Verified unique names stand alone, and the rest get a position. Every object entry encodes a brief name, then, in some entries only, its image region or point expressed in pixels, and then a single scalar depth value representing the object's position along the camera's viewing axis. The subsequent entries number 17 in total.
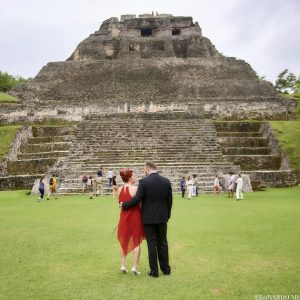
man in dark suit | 5.90
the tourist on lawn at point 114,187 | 16.94
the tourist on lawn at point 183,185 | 16.89
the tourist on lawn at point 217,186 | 17.28
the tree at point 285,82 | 44.03
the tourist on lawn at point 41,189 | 16.20
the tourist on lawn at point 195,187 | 16.97
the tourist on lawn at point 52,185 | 17.41
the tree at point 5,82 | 49.91
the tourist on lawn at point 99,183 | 17.67
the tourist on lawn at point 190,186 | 16.25
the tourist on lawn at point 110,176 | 18.30
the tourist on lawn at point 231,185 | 16.26
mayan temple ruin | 20.75
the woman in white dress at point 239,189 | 15.30
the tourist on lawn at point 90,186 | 17.57
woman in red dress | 5.95
